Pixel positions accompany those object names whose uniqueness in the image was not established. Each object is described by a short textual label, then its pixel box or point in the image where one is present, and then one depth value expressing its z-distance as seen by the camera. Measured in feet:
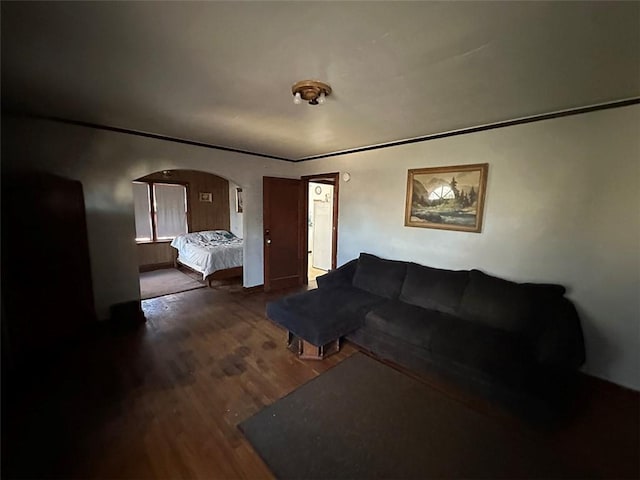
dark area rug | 5.10
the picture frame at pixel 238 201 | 21.93
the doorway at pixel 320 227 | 21.17
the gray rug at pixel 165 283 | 15.05
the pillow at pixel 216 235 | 19.49
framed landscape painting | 9.44
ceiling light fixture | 6.06
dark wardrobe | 3.98
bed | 16.01
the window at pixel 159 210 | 19.59
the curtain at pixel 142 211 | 19.27
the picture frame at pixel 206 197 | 21.78
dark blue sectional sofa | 6.36
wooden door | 15.09
